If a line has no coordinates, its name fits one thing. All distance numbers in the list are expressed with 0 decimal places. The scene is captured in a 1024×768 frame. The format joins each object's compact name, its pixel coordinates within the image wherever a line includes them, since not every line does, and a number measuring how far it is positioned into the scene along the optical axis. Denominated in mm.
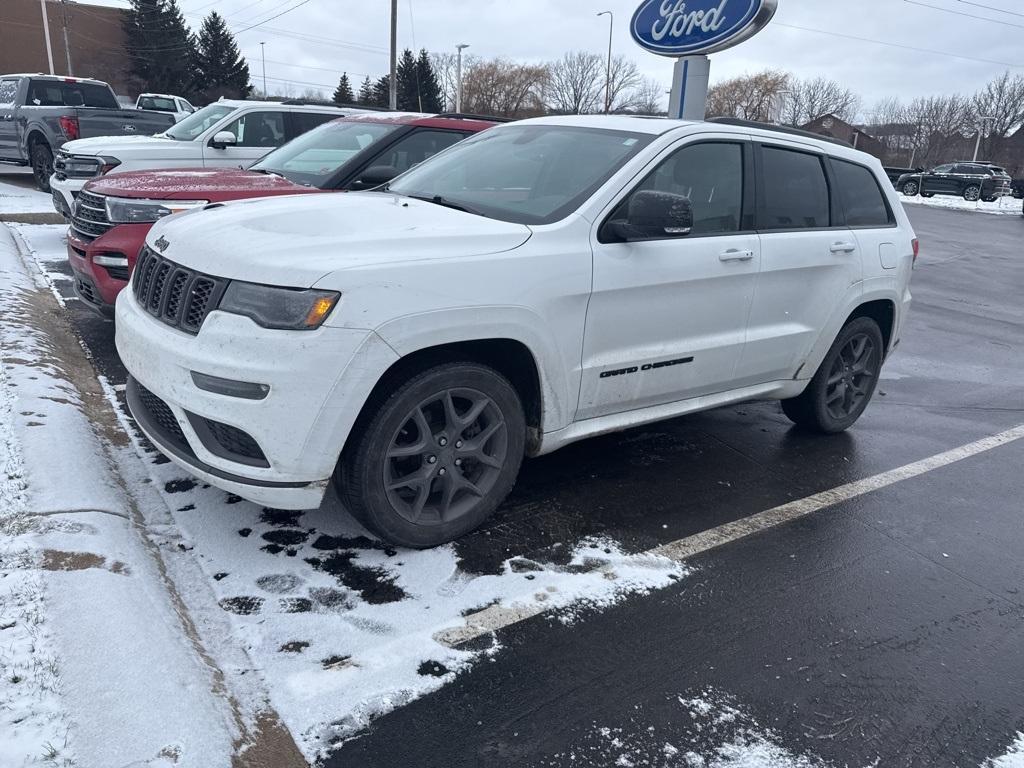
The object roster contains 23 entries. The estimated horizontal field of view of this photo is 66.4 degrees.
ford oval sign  7312
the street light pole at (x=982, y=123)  60644
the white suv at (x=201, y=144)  8070
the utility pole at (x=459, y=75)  55800
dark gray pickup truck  12281
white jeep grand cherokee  2865
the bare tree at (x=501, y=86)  77562
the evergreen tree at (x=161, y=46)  53188
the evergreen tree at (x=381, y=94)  57291
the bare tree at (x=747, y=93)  73812
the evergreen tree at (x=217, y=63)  54625
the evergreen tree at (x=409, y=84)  56312
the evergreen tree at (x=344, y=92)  62025
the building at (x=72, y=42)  56656
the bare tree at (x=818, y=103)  80812
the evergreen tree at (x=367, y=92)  61819
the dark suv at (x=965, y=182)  35688
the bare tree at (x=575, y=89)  85688
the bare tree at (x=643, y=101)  75888
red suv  5141
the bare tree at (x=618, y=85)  82062
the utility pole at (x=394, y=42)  30578
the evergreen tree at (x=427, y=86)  56144
